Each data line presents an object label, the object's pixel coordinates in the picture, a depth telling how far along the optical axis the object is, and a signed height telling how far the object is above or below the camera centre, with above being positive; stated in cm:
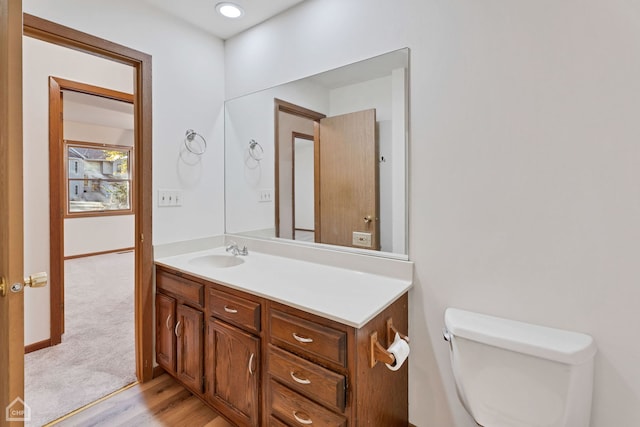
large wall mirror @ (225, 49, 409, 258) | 159 +33
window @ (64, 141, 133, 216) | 537 +62
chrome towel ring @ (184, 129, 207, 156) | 216 +51
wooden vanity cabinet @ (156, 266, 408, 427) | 112 -69
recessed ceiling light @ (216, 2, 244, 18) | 191 +135
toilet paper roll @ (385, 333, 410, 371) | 114 -56
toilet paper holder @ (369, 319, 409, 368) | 115 -58
